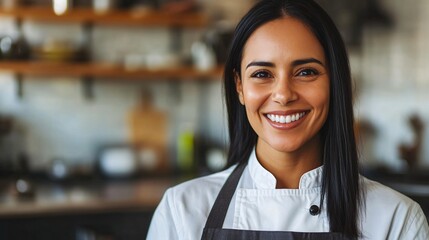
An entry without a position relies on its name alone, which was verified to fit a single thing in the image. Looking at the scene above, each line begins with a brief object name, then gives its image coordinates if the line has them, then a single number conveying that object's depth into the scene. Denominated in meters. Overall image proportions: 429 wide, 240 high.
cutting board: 4.50
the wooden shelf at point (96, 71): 4.09
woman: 1.43
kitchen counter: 3.47
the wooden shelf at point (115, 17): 4.16
